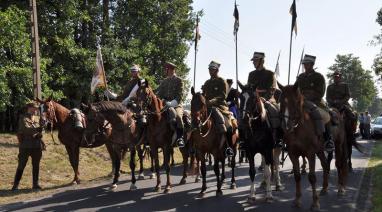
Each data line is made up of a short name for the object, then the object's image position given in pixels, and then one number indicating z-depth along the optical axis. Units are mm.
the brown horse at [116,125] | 12336
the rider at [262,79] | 11484
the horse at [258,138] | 10102
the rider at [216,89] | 11680
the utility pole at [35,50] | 17125
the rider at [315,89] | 10586
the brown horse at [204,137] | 10461
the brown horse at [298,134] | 9406
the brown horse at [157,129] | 11648
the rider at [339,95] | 13453
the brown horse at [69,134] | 13578
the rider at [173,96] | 11969
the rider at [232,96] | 14759
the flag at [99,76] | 15922
